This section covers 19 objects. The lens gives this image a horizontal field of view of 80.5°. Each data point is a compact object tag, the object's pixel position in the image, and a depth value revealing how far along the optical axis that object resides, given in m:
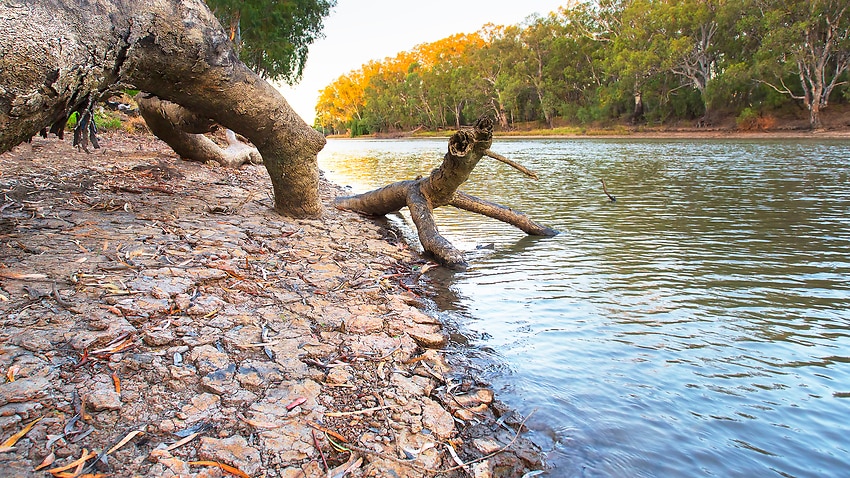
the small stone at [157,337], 2.72
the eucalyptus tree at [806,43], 30.91
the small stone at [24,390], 2.10
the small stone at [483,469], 2.29
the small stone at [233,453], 2.02
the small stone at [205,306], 3.21
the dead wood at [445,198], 6.20
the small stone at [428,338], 3.67
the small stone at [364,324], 3.54
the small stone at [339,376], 2.77
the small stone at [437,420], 2.54
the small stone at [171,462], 1.92
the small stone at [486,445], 2.49
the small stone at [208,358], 2.64
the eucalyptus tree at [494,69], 60.84
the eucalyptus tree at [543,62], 56.22
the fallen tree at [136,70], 2.75
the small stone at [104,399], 2.17
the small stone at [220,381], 2.47
